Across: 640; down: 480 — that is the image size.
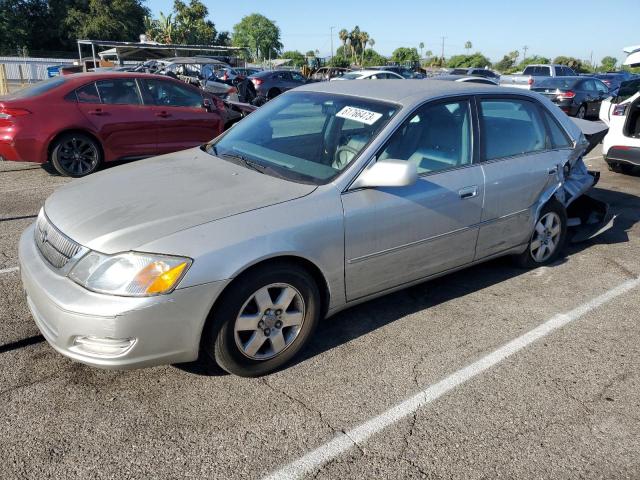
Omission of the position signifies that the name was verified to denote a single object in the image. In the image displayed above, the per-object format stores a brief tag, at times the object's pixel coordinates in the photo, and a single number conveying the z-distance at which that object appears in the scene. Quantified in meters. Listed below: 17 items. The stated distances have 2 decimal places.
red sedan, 7.24
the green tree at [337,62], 73.20
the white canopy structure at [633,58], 7.59
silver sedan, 2.60
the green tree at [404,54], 93.62
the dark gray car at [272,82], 21.34
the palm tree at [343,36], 107.00
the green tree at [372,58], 89.22
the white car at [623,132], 7.82
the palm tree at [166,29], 60.31
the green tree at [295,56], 87.10
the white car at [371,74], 19.80
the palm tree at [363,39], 106.56
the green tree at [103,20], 53.78
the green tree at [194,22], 67.88
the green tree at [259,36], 131.12
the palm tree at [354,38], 107.00
